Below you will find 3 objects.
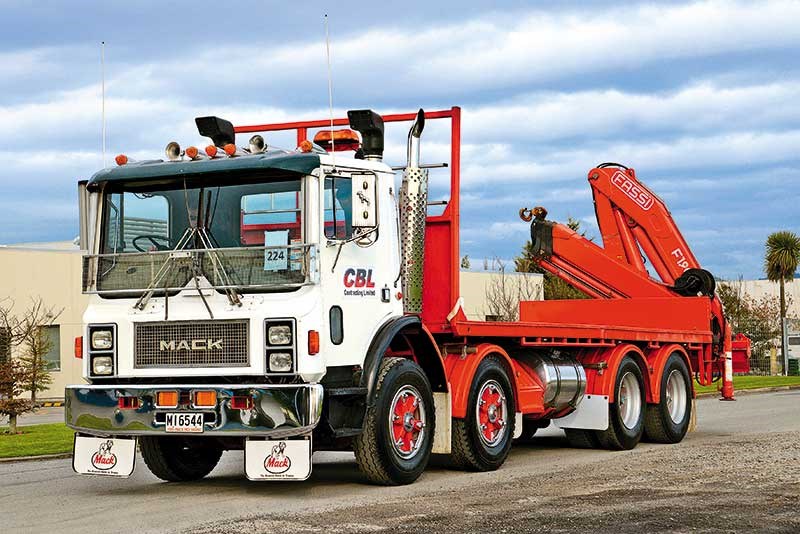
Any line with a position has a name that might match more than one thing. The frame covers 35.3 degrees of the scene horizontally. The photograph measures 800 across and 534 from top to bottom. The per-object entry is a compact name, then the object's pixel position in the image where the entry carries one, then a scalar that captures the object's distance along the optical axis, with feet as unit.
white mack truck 33.81
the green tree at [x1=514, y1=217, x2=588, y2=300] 135.23
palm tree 191.62
